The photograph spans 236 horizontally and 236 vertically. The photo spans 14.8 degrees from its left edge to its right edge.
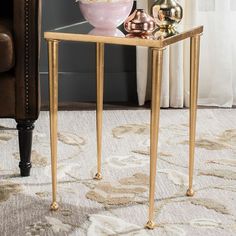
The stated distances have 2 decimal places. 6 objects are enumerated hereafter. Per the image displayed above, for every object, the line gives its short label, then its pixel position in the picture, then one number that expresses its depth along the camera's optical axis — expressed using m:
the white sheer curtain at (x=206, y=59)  3.90
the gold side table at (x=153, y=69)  2.50
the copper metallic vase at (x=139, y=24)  2.57
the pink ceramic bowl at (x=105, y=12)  2.59
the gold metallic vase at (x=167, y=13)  2.63
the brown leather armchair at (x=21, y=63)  2.86
